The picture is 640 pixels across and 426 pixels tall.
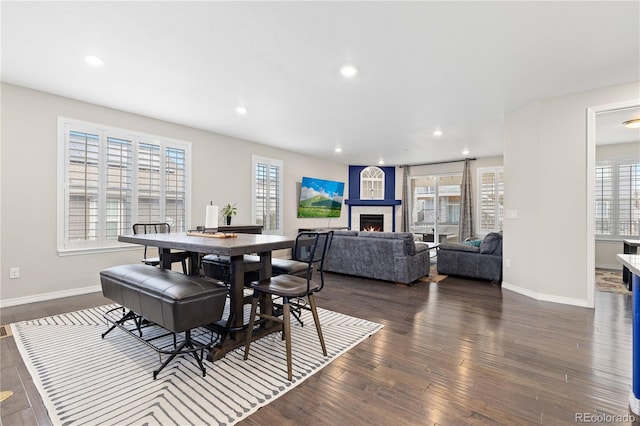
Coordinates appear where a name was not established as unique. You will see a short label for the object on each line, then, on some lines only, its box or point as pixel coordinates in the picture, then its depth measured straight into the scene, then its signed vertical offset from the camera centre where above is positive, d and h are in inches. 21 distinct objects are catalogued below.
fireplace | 372.2 -10.4
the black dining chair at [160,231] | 126.8 -10.9
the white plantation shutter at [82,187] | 156.6 +13.3
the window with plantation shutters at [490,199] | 307.1 +16.9
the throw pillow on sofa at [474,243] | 211.2 -20.4
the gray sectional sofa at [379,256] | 182.5 -27.8
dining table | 85.1 -14.9
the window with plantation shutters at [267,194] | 255.0 +16.8
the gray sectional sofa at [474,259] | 189.0 -29.8
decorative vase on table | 214.4 +0.4
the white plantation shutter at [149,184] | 183.3 +17.6
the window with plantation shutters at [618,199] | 234.2 +14.0
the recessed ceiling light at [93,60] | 113.0 +59.0
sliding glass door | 343.0 +10.0
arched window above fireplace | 380.2 +38.5
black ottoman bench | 77.8 -24.7
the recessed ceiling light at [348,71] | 119.7 +59.5
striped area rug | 66.3 -45.0
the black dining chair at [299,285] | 86.3 -22.2
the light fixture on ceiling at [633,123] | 163.9 +52.9
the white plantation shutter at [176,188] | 196.1 +15.9
